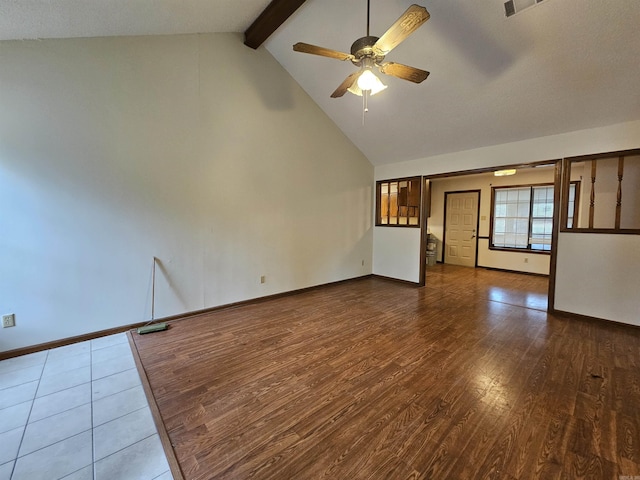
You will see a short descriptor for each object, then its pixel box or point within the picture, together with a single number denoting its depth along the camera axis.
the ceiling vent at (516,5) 1.83
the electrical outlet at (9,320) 2.53
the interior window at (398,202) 5.30
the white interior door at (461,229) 7.19
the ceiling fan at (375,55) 1.90
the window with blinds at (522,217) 6.06
